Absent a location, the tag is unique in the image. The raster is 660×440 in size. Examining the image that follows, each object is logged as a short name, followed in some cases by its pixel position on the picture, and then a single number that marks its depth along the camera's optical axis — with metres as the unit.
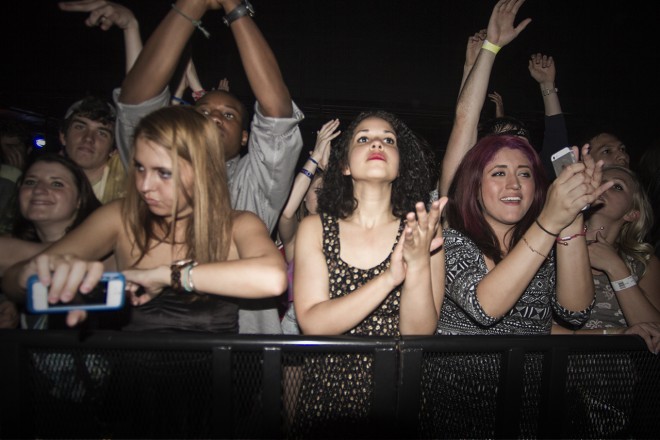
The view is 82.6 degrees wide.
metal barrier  0.95
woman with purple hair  1.30
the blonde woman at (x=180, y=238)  1.15
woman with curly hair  1.04
